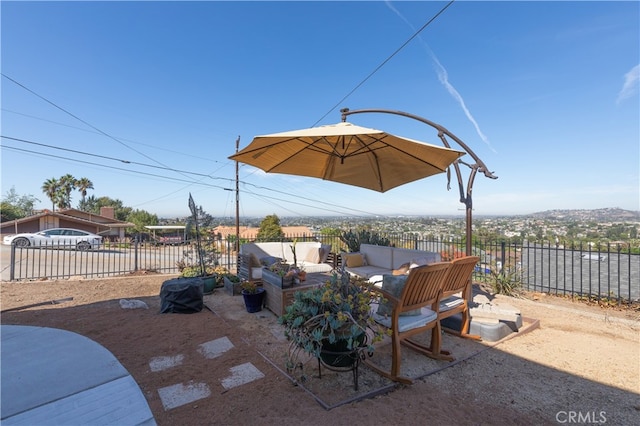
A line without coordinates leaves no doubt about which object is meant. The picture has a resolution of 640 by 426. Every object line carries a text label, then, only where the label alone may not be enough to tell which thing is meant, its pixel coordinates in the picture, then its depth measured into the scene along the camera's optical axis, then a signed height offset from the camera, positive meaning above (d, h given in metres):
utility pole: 10.58 +0.75
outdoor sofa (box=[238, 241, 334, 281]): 5.47 -0.90
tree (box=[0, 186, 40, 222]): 31.93 +1.20
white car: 14.61 -1.40
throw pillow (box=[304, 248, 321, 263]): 6.21 -0.96
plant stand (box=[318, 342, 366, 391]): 2.03 -1.11
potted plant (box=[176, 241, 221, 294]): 5.28 -1.22
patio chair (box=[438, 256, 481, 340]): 2.66 -0.78
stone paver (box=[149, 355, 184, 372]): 2.46 -1.41
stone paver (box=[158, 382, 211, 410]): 1.95 -1.37
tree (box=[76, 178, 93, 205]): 36.12 +3.82
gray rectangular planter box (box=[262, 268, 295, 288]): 3.86 -0.97
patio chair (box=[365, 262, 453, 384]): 2.20 -0.89
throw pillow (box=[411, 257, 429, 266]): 4.55 -0.79
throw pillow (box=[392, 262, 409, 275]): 4.30 -0.89
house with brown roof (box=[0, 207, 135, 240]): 24.50 -0.95
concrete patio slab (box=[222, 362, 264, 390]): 2.21 -1.40
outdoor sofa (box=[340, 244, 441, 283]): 4.64 -0.88
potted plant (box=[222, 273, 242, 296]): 5.13 -1.36
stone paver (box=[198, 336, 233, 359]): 2.75 -1.44
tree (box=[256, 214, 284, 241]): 19.19 -0.95
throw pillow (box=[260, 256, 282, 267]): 5.11 -0.90
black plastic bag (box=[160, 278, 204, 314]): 4.01 -1.26
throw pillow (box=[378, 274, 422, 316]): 2.27 -0.62
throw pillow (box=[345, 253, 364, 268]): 5.67 -0.96
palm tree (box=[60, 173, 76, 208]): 32.62 +3.09
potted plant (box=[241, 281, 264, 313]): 4.09 -1.27
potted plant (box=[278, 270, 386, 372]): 1.96 -0.81
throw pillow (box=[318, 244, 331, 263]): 6.21 -0.87
